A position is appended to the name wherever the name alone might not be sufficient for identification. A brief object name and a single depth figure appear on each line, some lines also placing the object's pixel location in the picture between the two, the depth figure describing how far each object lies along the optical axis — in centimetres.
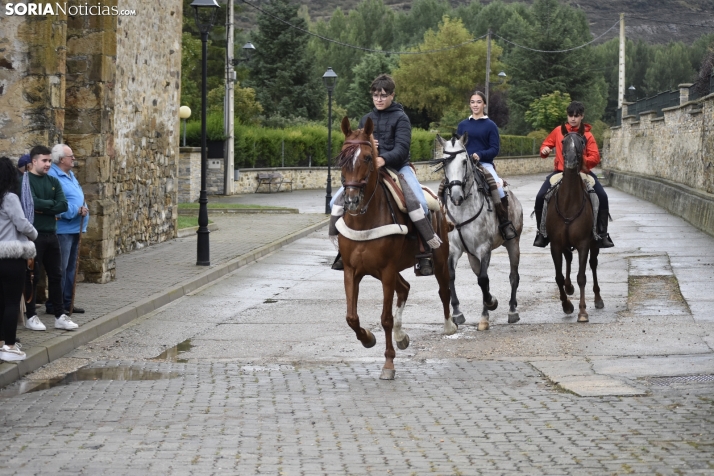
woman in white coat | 991
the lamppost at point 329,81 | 3688
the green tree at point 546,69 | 9775
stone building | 1354
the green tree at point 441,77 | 9475
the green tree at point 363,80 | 9931
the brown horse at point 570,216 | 1330
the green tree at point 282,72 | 7719
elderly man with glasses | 1294
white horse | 1239
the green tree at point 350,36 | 12706
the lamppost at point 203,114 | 1872
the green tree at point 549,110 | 8906
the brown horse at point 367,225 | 925
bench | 4770
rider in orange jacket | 1385
